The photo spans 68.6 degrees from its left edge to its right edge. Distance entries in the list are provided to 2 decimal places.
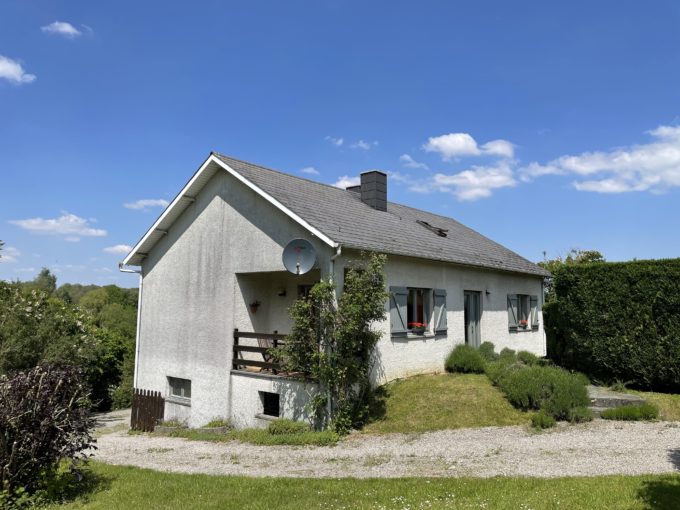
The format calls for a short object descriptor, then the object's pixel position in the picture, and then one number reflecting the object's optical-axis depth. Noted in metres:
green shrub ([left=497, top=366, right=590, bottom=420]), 11.28
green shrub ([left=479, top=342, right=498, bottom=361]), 16.48
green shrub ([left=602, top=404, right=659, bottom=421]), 10.97
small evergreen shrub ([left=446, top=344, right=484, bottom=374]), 15.18
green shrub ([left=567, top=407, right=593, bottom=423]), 11.06
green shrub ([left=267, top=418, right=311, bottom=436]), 11.54
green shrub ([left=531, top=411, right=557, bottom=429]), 10.58
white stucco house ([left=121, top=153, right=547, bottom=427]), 13.12
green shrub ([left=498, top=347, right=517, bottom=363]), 16.02
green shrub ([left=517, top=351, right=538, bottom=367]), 16.72
